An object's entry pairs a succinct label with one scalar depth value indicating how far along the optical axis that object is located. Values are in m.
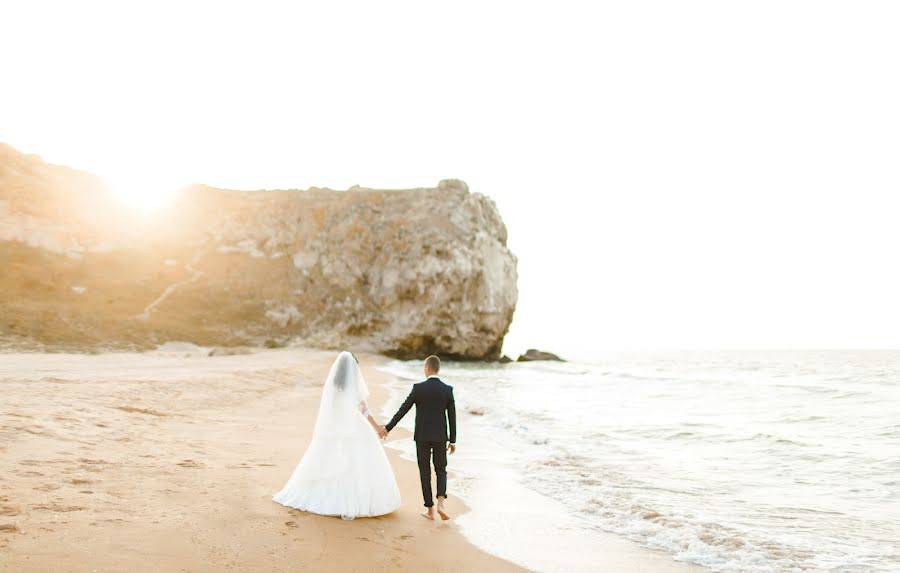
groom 7.54
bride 6.93
